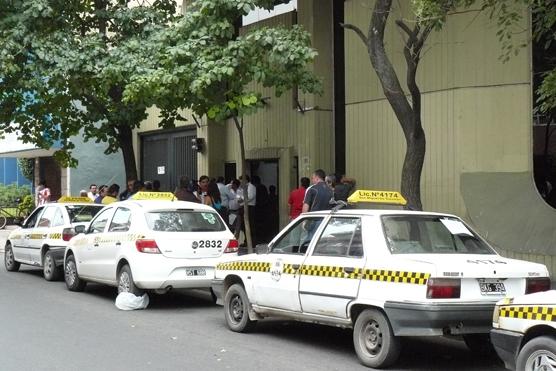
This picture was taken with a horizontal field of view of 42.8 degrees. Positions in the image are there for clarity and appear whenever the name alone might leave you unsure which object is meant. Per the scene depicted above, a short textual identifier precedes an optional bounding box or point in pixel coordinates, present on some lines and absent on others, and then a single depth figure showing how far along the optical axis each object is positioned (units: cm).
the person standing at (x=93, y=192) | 2035
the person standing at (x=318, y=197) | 1245
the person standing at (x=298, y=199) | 1391
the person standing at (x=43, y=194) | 2458
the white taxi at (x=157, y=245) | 1024
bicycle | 2859
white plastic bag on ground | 1045
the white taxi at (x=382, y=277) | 652
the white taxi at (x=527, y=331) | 539
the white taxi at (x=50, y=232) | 1362
